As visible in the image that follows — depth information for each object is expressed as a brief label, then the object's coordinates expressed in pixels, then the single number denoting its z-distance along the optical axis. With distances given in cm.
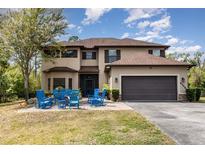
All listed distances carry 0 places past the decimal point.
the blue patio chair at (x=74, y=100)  913
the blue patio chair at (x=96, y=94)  1029
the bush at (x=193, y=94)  1260
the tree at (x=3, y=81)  1412
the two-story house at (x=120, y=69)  1279
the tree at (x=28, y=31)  1141
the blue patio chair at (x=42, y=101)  918
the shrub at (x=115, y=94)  1222
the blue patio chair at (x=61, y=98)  935
